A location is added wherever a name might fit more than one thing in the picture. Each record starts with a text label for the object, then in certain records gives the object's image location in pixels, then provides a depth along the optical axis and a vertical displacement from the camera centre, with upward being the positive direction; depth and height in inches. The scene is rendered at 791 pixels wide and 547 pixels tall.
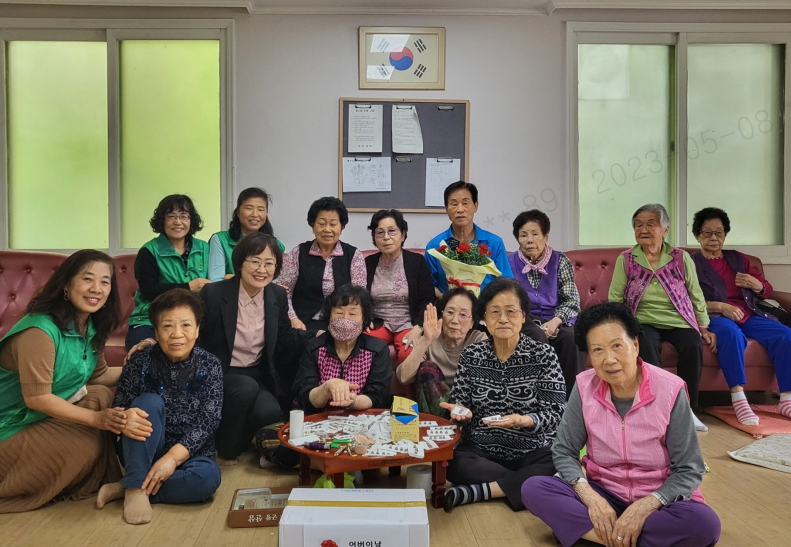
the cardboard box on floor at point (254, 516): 86.0 -34.7
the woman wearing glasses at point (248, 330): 114.5 -13.1
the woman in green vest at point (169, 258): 133.2 +0.1
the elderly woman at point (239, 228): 140.0 +6.7
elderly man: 141.8 +6.3
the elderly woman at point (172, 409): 90.4 -22.2
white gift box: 68.4 -28.4
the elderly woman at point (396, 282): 135.0 -5.1
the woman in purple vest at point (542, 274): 138.8 -3.6
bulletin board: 172.2 +28.2
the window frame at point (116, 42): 169.8 +57.4
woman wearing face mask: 110.1 -17.3
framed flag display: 170.4 +53.3
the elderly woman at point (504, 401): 95.0 -21.8
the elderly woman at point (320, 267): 135.5 -1.9
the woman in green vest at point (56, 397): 89.0 -19.6
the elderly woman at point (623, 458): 73.4 -24.2
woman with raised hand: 109.5 -15.8
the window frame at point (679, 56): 173.8 +54.8
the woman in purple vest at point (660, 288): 141.9 -6.8
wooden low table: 84.7 -27.4
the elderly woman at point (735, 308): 139.3 -11.9
